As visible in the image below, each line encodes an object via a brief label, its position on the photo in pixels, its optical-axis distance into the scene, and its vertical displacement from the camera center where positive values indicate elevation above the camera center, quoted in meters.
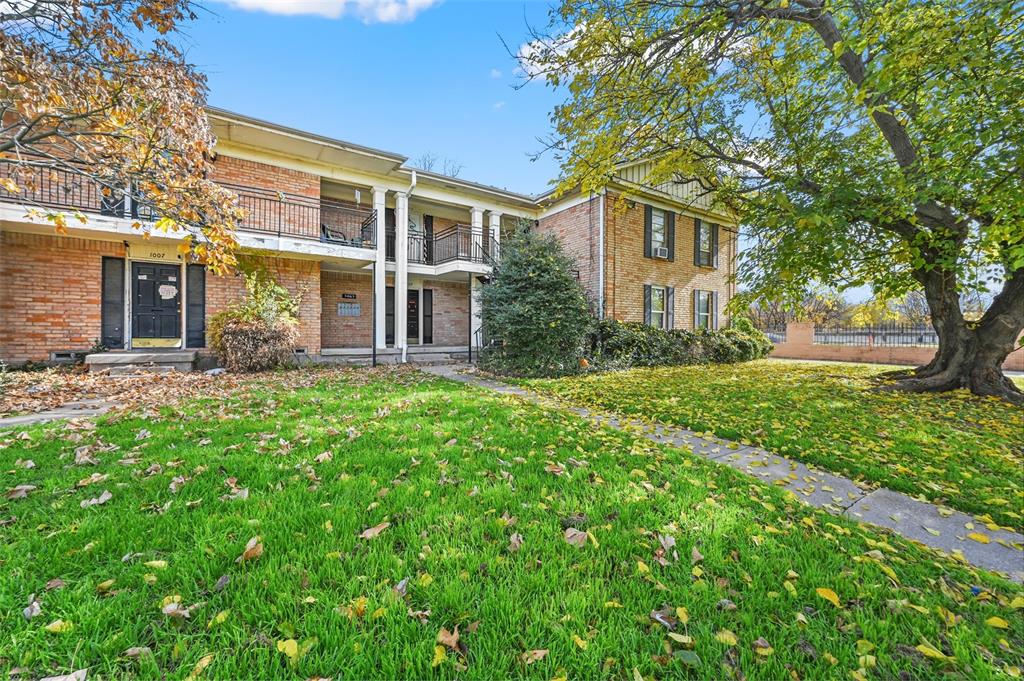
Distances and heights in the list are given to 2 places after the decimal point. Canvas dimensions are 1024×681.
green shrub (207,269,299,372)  9.31 +0.09
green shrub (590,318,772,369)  11.53 -0.24
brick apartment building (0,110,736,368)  9.02 +2.30
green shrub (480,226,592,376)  9.47 +0.68
